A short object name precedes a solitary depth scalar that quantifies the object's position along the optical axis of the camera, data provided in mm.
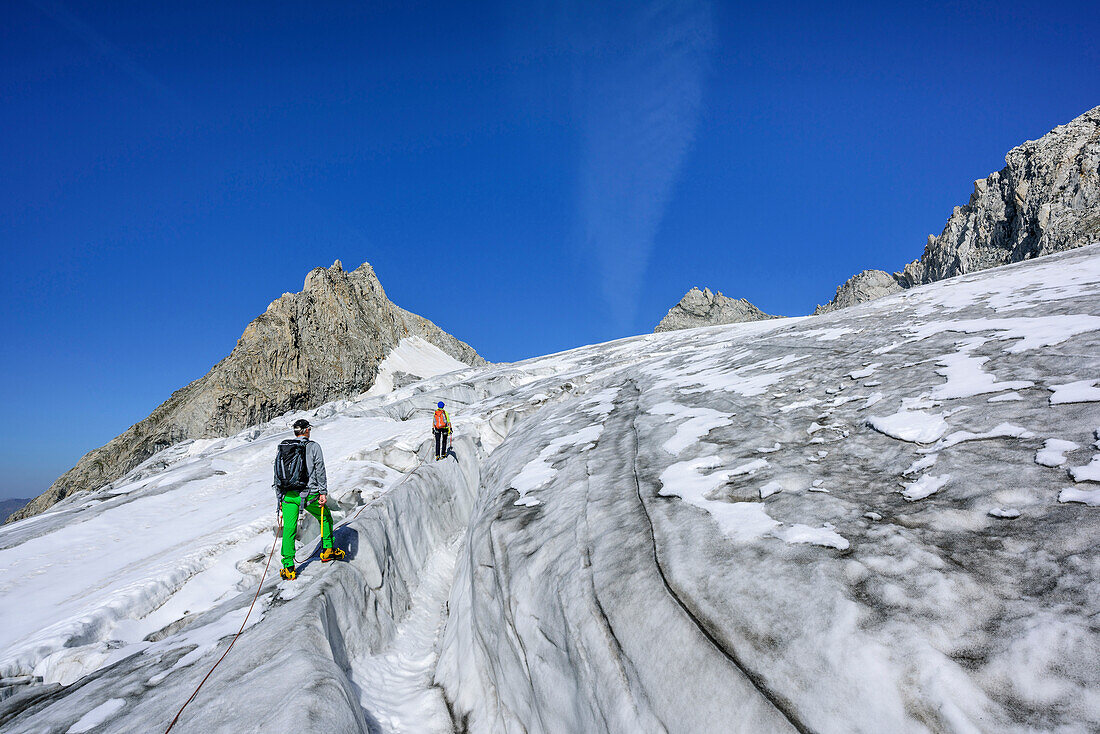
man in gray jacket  6684
